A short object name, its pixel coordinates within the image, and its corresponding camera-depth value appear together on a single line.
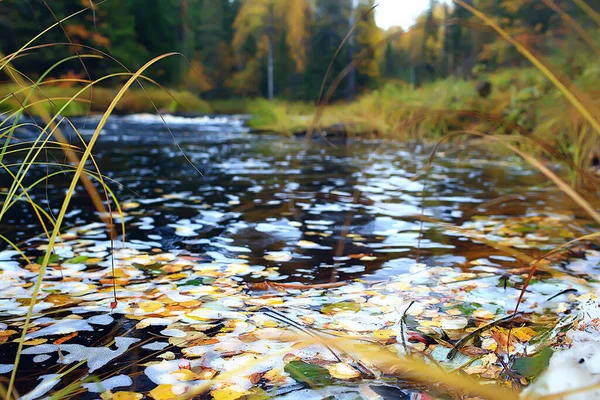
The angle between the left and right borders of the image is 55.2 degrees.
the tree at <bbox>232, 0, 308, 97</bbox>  30.80
